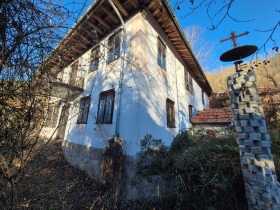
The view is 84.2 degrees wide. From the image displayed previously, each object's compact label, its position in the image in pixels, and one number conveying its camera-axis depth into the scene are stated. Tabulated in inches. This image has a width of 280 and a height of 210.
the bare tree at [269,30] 79.3
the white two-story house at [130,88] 212.5
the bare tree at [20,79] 59.9
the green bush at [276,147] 139.8
